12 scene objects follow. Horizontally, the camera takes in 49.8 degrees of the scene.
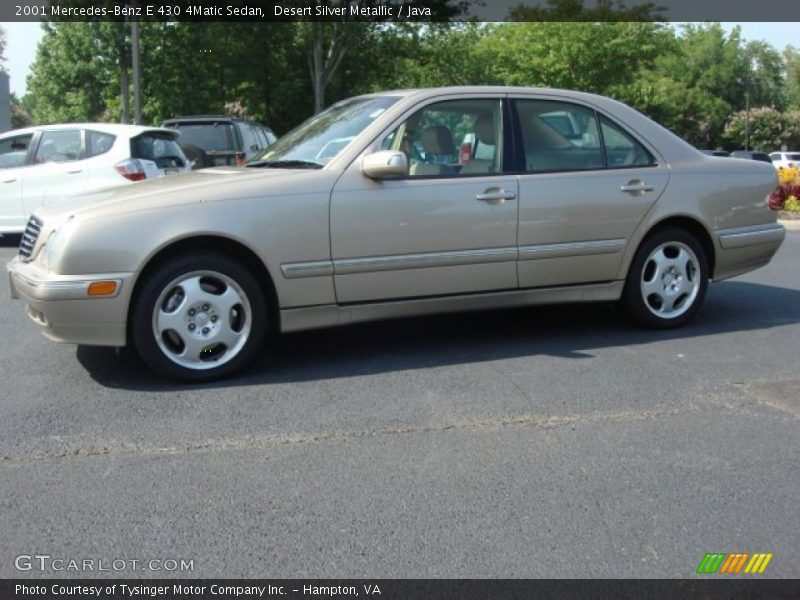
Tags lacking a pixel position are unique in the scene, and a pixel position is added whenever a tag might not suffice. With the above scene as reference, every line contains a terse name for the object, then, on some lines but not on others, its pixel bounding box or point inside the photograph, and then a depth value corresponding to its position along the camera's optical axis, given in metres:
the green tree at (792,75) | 72.44
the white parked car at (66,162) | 10.76
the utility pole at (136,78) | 21.28
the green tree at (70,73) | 33.47
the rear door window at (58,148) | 10.91
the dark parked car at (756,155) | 27.77
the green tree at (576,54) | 36.56
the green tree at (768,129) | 63.00
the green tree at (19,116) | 70.49
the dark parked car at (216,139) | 13.11
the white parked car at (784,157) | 43.50
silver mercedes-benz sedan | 4.66
